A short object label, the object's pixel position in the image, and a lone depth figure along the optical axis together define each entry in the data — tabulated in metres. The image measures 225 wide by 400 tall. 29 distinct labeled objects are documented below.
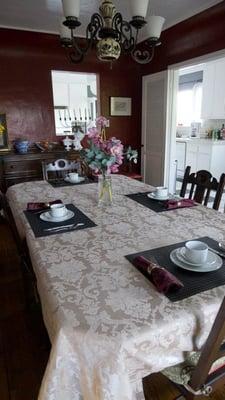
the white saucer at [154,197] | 1.95
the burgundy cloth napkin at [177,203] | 1.81
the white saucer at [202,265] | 1.06
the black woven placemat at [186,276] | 0.93
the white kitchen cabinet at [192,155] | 5.75
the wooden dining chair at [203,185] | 1.94
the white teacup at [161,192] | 1.97
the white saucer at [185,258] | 1.10
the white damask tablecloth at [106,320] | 0.76
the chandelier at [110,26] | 1.65
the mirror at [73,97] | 6.51
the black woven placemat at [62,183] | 2.49
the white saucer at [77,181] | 2.54
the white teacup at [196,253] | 1.08
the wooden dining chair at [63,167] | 2.75
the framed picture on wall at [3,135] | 3.86
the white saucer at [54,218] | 1.58
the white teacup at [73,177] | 2.55
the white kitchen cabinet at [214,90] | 5.29
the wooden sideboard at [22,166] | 3.65
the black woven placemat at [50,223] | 1.45
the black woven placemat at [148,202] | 1.78
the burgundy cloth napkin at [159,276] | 0.92
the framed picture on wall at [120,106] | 4.53
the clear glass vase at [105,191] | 1.84
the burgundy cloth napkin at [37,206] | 1.76
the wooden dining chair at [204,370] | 0.76
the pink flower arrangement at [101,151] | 1.71
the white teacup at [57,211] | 1.60
